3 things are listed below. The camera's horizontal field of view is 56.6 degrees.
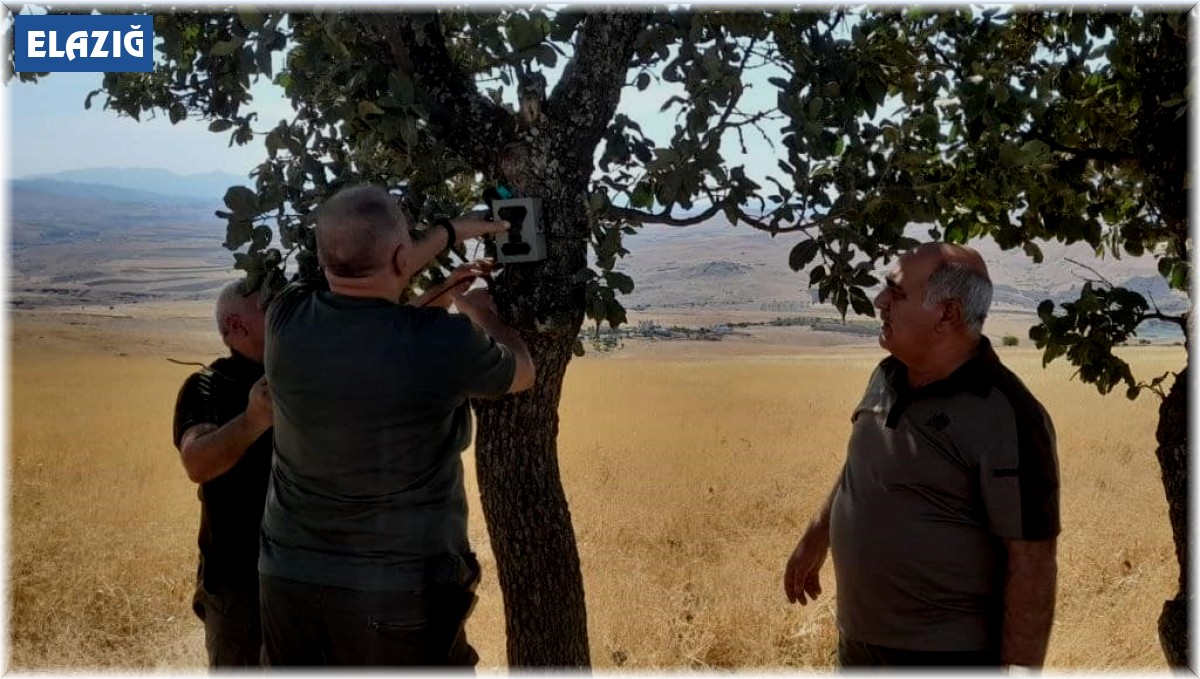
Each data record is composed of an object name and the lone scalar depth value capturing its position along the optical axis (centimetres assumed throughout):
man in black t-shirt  331
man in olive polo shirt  267
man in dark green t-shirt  258
